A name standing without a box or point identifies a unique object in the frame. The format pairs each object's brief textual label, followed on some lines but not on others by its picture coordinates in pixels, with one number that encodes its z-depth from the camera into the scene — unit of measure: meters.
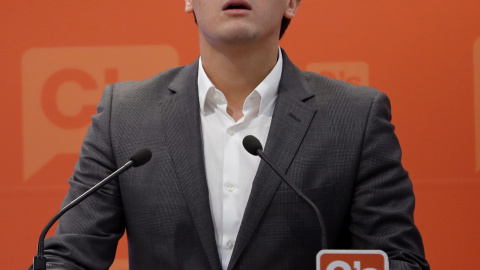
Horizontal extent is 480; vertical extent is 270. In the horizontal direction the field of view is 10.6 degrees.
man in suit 4.14
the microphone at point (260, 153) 3.95
